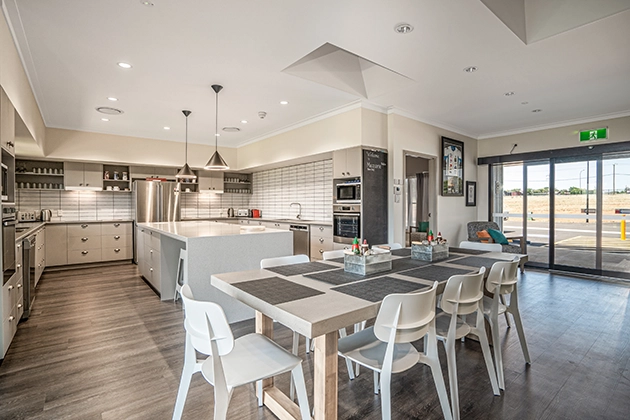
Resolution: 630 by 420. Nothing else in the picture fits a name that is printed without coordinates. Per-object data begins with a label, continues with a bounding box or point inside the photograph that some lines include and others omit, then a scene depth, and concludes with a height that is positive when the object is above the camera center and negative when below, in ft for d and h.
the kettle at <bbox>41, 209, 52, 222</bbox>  20.53 -0.47
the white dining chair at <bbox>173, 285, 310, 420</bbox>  4.51 -2.55
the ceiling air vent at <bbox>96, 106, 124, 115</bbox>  16.98 +5.22
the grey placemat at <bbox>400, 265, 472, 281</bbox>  7.03 -1.52
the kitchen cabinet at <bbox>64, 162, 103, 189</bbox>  21.54 +2.26
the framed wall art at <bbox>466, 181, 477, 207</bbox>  23.04 +0.97
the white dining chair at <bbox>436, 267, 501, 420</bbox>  6.16 -2.17
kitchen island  11.14 -1.74
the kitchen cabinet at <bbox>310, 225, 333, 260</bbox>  18.01 -1.89
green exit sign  18.44 +4.20
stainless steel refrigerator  22.61 +0.39
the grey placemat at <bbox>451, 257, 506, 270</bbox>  8.39 -1.51
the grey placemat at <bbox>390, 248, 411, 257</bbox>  10.00 -1.48
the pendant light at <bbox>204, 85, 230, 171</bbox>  15.53 +2.12
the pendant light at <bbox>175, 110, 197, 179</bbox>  17.33 +1.86
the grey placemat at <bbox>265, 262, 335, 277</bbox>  7.42 -1.49
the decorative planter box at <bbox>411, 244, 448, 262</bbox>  9.12 -1.31
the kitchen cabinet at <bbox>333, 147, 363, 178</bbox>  16.34 +2.33
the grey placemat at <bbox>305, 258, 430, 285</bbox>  6.67 -1.50
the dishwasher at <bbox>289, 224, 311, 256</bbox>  19.53 -1.93
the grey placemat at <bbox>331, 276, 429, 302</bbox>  5.59 -1.52
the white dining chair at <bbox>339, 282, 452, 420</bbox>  4.99 -2.43
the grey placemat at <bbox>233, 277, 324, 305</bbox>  5.37 -1.50
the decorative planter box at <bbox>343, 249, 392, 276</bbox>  7.23 -1.29
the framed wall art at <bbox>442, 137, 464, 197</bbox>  20.68 +2.60
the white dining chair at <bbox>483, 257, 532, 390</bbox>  7.42 -2.35
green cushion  20.35 -1.92
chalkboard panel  16.39 +0.56
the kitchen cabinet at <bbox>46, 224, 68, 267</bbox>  19.95 -2.31
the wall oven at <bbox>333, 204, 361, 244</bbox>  16.49 -0.84
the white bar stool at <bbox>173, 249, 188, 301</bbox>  13.35 -2.94
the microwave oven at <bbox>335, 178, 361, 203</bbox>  16.55 +0.83
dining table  4.73 -1.52
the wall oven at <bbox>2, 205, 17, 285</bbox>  8.49 -0.95
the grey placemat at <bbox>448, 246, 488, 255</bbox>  10.50 -1.49
